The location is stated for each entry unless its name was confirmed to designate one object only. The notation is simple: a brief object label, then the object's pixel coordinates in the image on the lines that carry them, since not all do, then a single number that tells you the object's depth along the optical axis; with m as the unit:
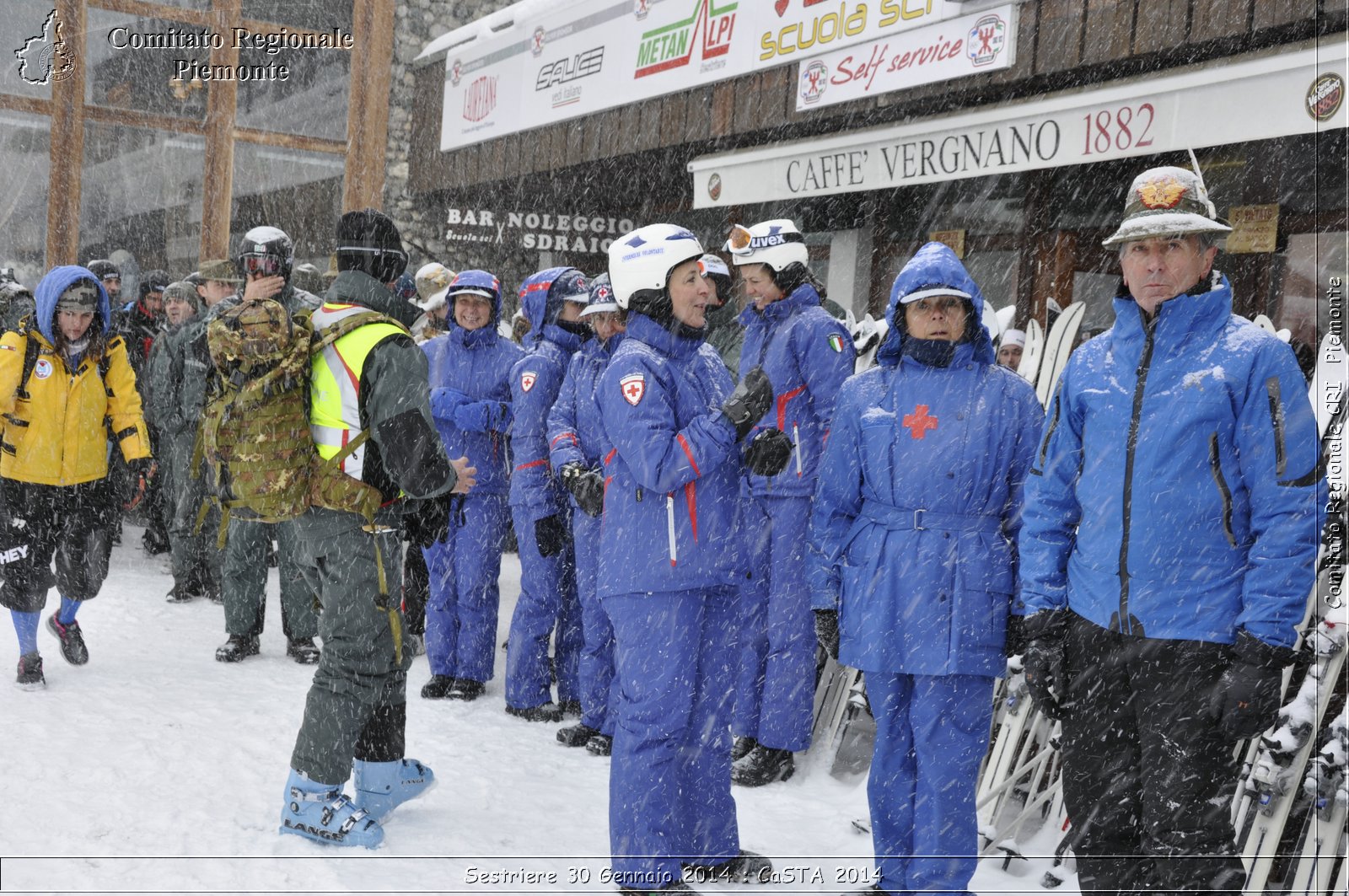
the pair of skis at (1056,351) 4.41
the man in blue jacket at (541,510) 5.35
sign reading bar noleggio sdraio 11.34
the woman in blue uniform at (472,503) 5.86
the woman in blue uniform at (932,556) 3.41
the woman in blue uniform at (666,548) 3.46
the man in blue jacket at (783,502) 4.82
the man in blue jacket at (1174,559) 2.71
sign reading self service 6.21
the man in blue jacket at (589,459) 4.89
